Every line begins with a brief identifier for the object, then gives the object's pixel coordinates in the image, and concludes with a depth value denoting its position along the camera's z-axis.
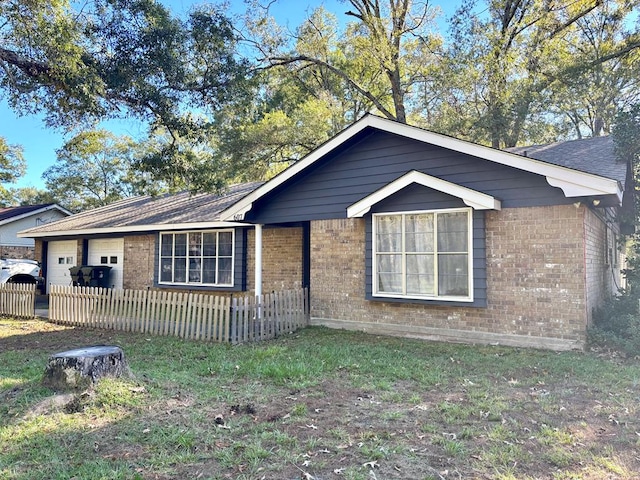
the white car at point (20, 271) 17.84
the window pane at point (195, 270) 14.22
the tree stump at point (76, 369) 5.07
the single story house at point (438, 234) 7.91
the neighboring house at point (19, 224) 23.30
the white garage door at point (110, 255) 16.64
